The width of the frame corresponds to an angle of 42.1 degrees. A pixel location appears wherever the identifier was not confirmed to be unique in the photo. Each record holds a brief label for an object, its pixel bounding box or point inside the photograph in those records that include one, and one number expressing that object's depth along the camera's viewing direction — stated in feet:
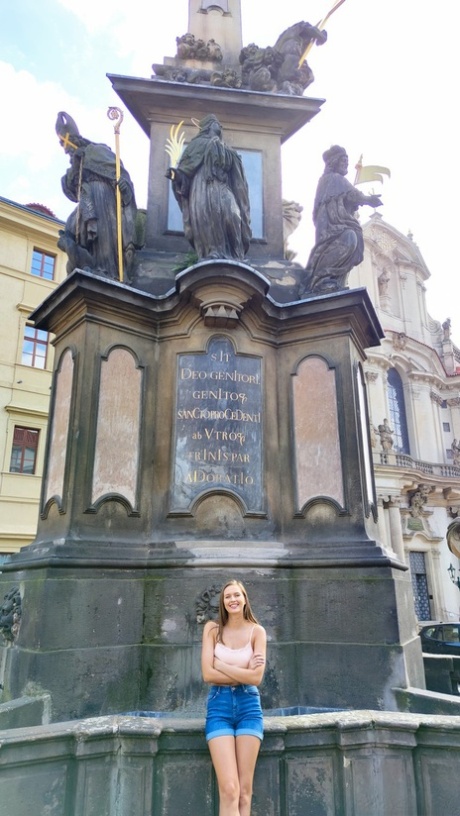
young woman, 11.06
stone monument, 16.60
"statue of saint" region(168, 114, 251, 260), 21.24
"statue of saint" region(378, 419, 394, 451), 103.50
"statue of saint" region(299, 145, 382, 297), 22.38
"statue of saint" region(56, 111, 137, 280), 21.48
